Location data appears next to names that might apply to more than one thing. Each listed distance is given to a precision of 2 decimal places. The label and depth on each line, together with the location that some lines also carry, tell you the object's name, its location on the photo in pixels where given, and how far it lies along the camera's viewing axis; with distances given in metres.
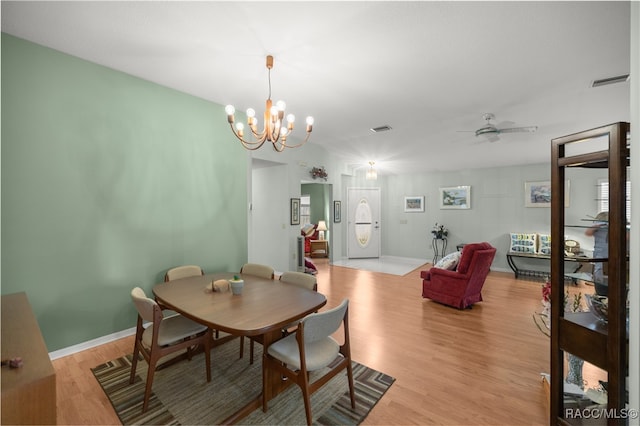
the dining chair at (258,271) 2.93
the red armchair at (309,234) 7.65
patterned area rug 1.82
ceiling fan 3.40
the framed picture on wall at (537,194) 6.20
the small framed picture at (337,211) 7.01
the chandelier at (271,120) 2.21
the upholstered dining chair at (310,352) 1.65
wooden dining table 1.75
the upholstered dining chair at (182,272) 2.87
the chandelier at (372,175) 6.46
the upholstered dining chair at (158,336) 1.86
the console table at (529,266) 5.91
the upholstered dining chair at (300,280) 2.48
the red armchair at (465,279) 3.81
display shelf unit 1.35
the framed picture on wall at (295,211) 5.36
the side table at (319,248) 8.09
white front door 7.70
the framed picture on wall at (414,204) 7.84
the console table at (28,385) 1.02
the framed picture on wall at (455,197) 7.17
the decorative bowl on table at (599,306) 1.50
